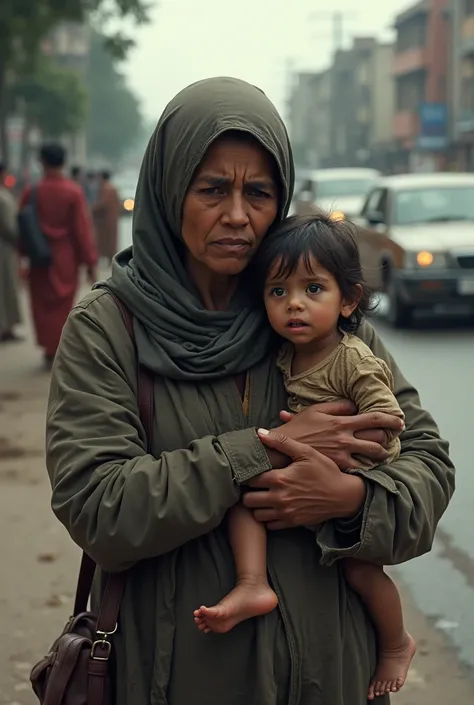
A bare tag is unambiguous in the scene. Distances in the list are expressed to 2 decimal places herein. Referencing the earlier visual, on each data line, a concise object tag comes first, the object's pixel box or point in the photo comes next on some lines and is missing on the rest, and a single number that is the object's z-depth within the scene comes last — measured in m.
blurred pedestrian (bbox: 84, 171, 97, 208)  32.50
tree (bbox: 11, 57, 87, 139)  47.22
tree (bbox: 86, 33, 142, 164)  103.94
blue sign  62.50
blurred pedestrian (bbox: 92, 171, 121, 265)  23.09
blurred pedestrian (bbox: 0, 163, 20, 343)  14.03
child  2.46
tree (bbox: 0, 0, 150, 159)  18.48
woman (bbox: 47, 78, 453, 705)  2.32
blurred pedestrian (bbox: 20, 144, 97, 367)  10.98
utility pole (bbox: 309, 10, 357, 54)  77.56
